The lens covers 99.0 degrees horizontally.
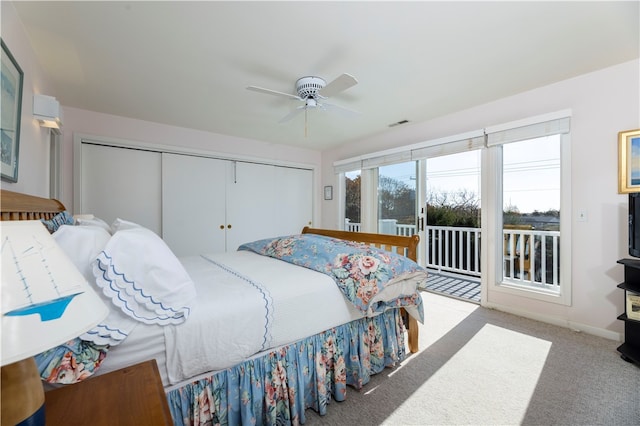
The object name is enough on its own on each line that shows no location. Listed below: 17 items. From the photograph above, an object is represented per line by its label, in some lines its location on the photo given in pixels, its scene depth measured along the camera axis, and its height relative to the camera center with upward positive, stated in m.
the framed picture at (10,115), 1.40 +0.54
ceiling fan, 1.96 +0.99
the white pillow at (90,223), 1.68 -0.06
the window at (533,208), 2.65 +0.07
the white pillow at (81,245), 1.04 -0.12
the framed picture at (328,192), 5.20 +0.42
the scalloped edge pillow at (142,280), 1.04 -0.27
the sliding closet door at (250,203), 4.36 +0.18
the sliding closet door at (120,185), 3.30 +0.37
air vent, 3.67 +1.25
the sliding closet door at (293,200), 4.89 +0.25
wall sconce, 2.00 +0.78
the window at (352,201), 4.84 +0.23
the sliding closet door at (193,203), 3.80 +0.15
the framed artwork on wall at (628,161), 2.23 +0.44
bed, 1.10 -0.60
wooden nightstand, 0.70 -0.52
